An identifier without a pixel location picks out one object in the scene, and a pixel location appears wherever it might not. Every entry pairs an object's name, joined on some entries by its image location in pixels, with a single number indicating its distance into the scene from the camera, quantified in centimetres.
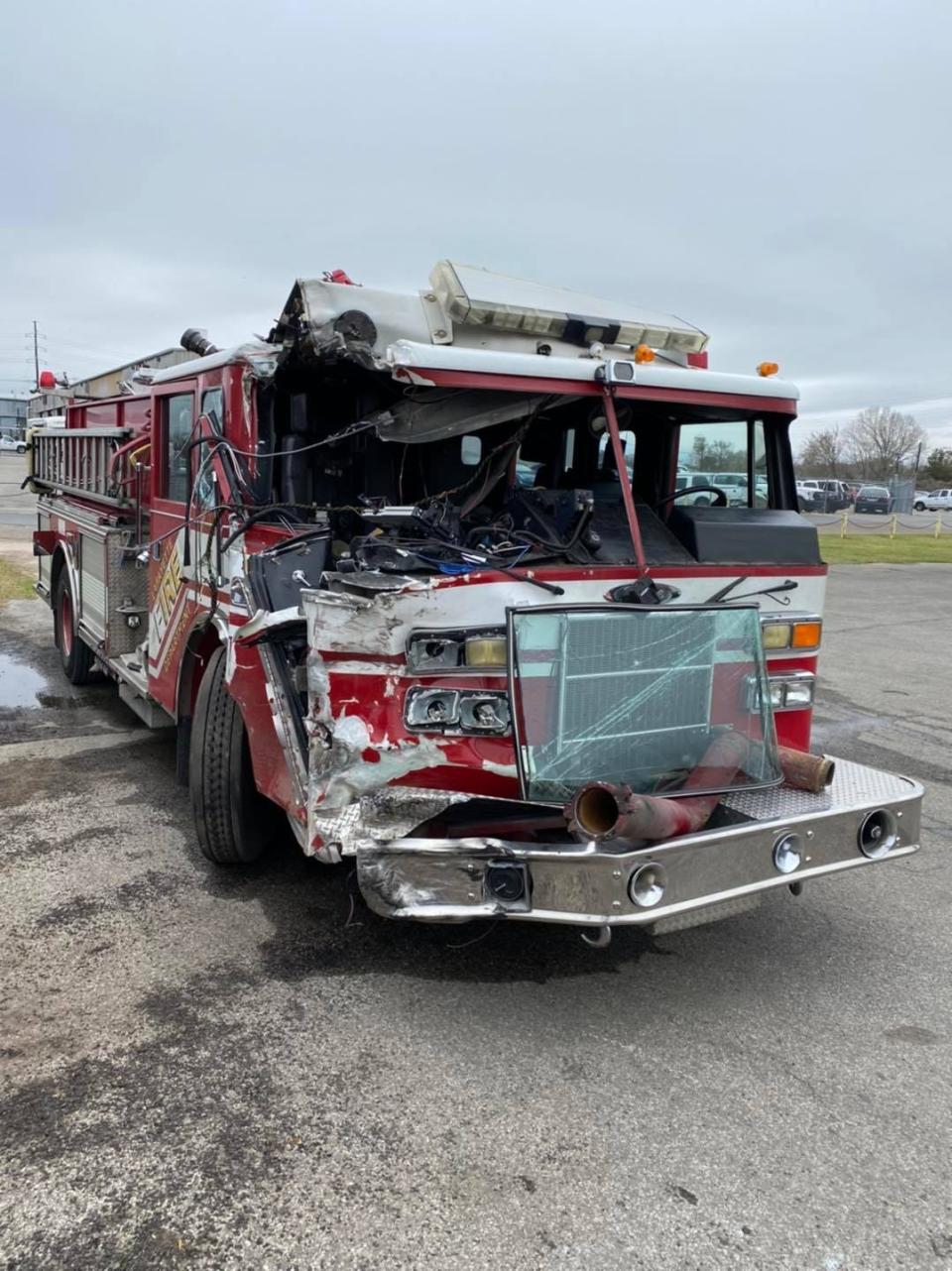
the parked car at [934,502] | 5934
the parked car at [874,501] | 4916
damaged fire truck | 326
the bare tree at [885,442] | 8675
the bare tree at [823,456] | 8244
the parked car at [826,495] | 4700
